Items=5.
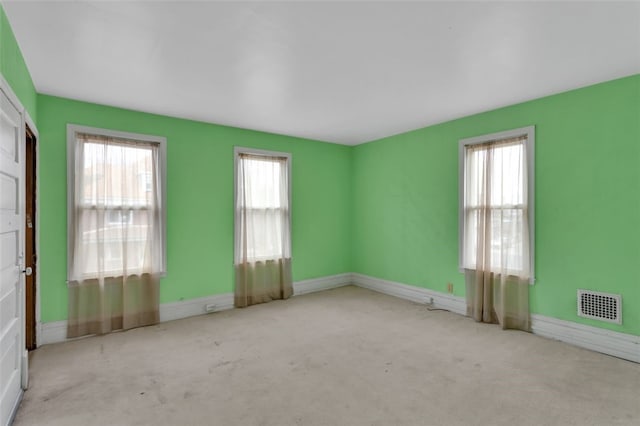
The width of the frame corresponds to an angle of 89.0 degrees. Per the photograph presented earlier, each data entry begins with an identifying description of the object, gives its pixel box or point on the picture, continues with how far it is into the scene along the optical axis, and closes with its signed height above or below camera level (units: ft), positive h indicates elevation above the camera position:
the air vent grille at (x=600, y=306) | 10.28 -3.00
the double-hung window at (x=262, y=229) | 15.80 -0.78
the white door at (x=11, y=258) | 6.81 -0.99
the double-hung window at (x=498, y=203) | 12.32 +0.45
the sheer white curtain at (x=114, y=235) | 11.93 -0.82
